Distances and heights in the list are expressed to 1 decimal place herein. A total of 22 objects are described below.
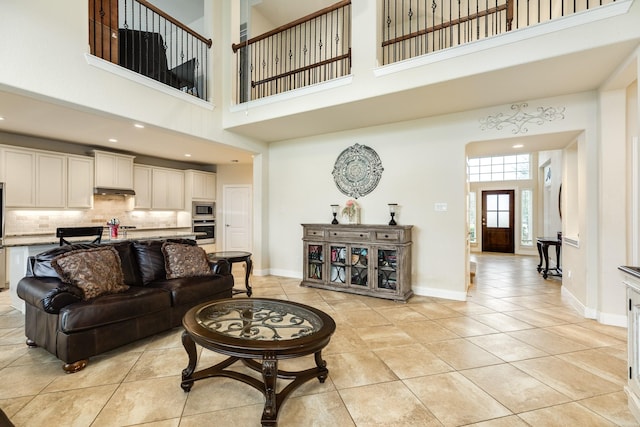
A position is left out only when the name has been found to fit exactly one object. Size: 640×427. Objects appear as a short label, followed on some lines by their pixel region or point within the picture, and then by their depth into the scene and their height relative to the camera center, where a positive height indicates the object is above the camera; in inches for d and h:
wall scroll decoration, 139.4 +47.6
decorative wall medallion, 185.3 +28.0
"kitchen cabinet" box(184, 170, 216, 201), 280.5 +27.3
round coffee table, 63.4 -29.4
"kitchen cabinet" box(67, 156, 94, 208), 205.5 +22.6
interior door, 298.2 -3.6
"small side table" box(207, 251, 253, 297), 152.3 -23.5
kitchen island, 135.7 -21.3
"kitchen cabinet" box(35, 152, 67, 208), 192.1 +22.1
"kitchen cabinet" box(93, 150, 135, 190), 218.5 +33.3
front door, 354.9 -8.7
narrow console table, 214.7 -29.7
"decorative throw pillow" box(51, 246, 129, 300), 96.9 -19.8
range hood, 217.1 +16.6
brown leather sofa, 86.7 -30.7
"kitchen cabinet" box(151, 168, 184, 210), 258.1 +22.2
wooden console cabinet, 159.6 -26.5
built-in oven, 286.9 -15.4
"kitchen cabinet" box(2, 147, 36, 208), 180.4 +22.4
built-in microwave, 284.0 +3.4
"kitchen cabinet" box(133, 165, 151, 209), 244.4 +23.3
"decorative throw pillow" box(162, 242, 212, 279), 129.0 -21.6
